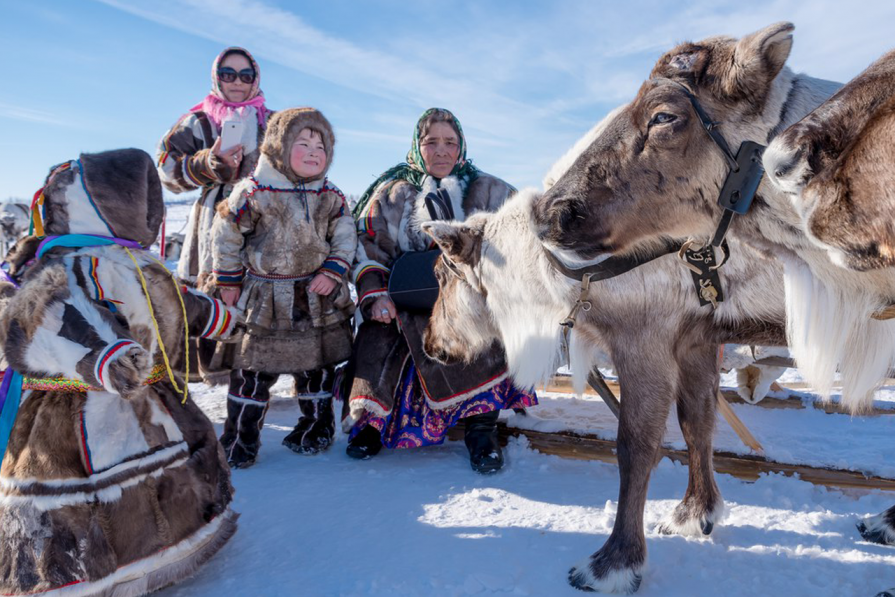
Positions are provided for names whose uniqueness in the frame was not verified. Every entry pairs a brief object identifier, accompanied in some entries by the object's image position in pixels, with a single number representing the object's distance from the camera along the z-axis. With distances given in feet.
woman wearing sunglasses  12.23
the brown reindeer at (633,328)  6.91
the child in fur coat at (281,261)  10.71
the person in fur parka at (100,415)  5.65
